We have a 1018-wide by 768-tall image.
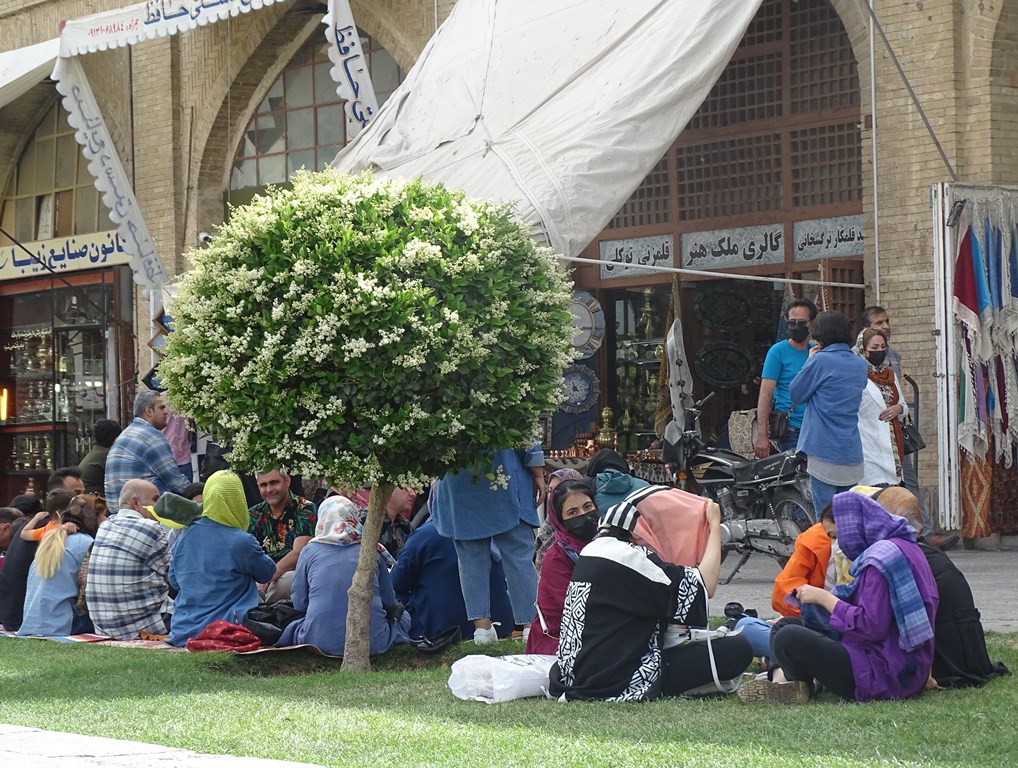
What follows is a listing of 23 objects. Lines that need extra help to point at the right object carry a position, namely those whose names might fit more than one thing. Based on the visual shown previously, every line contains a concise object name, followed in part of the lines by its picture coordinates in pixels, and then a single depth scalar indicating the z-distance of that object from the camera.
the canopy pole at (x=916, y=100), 22.06
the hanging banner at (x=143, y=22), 30.52
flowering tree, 14.22
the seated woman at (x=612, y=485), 15.70
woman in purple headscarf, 11.90
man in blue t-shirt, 20.58
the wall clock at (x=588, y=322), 28.58
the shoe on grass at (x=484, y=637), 16.37
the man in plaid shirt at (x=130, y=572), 18.42
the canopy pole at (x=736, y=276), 20.34
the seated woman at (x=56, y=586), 19.36
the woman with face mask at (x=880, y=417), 18.61
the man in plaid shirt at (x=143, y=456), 21.58
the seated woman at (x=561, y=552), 14.36
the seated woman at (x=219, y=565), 17.16
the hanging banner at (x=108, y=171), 33.37
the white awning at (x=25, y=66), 33.78
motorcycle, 20.69
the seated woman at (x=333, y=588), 16.11
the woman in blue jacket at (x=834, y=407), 17.50
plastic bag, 13.13
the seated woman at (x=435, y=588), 17.20
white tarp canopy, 20.06
